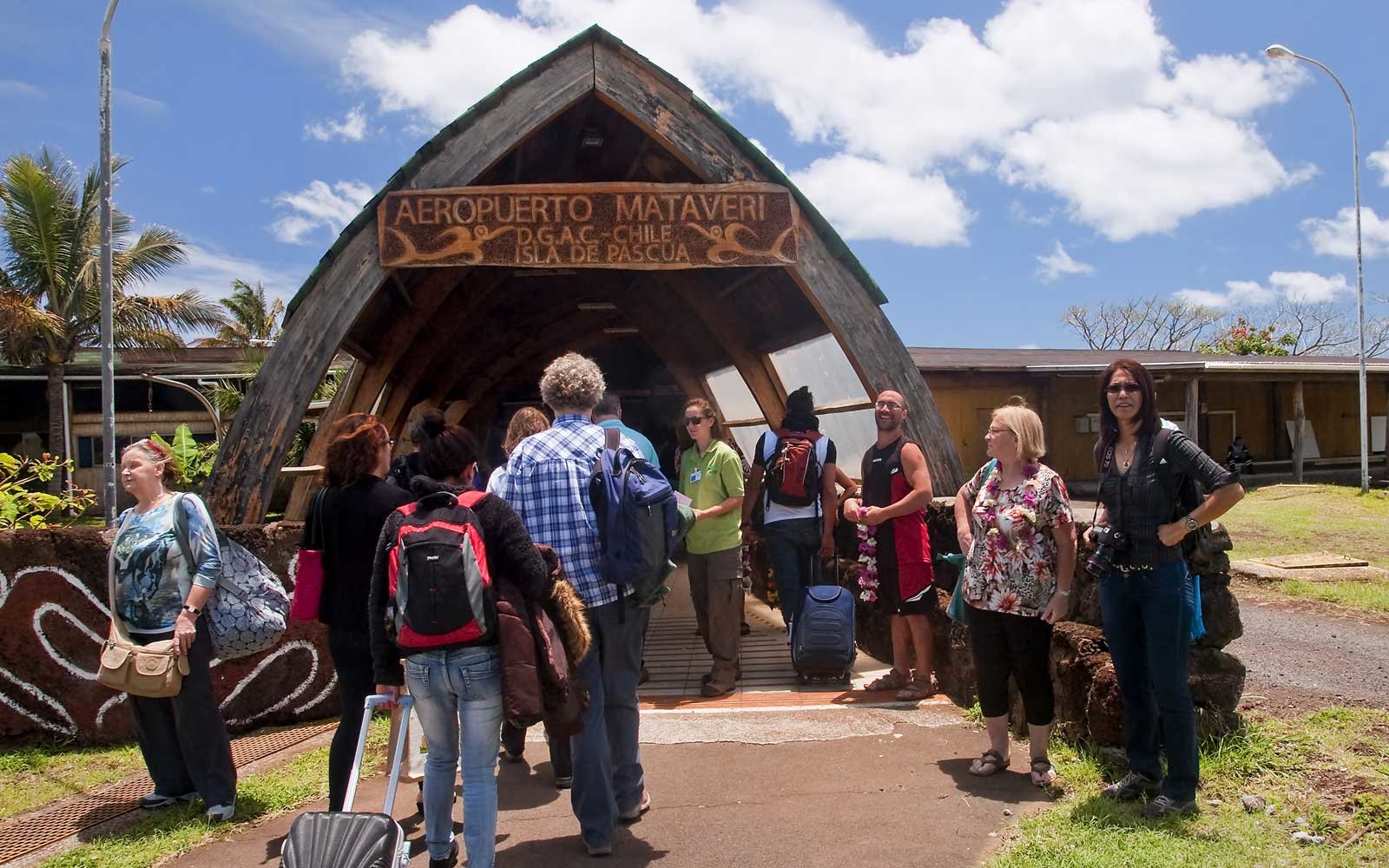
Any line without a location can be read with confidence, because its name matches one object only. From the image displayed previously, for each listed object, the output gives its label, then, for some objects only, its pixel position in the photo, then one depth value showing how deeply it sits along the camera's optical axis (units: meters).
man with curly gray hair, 3.58
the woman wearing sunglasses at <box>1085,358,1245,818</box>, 3.65
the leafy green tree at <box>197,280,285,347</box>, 41.97
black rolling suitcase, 2.85
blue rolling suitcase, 5.62
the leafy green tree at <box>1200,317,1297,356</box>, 42.22
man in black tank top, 5.38
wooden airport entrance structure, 5.91
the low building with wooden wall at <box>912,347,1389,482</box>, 20.55
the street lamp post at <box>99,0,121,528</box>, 13.04
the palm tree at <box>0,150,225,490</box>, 23.61
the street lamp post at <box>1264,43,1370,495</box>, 19.94
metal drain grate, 4.14
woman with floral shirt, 4.07
